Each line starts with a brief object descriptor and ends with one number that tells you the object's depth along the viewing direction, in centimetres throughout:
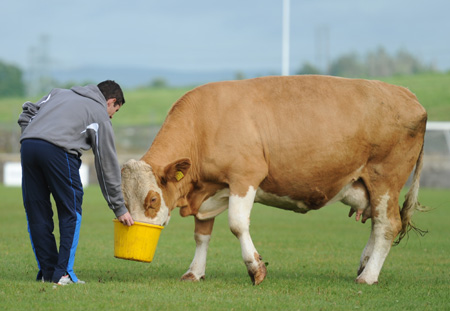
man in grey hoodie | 1652
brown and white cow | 1787
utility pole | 8412
